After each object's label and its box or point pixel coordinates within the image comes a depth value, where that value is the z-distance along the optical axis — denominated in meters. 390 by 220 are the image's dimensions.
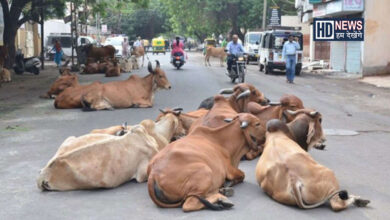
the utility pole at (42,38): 29.45
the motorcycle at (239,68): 21.12
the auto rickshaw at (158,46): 69.94
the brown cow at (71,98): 14.40
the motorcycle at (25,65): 27.25
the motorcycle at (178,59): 31.25
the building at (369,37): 27.06
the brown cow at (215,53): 37.84
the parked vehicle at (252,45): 40.06
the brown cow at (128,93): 14.02
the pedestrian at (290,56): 23.05
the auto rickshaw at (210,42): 62.72
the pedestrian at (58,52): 32.44
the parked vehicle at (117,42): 42.31
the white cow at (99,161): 6.70
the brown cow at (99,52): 29.48
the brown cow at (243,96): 8.36
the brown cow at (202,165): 5.80
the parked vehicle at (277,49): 28.55
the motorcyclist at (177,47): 30.68
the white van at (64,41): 42.78
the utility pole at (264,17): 46.46
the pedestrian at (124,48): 36.12
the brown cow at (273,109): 8.19
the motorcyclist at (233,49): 21.44
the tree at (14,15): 27.52
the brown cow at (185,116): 8.49
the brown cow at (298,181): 5.85
